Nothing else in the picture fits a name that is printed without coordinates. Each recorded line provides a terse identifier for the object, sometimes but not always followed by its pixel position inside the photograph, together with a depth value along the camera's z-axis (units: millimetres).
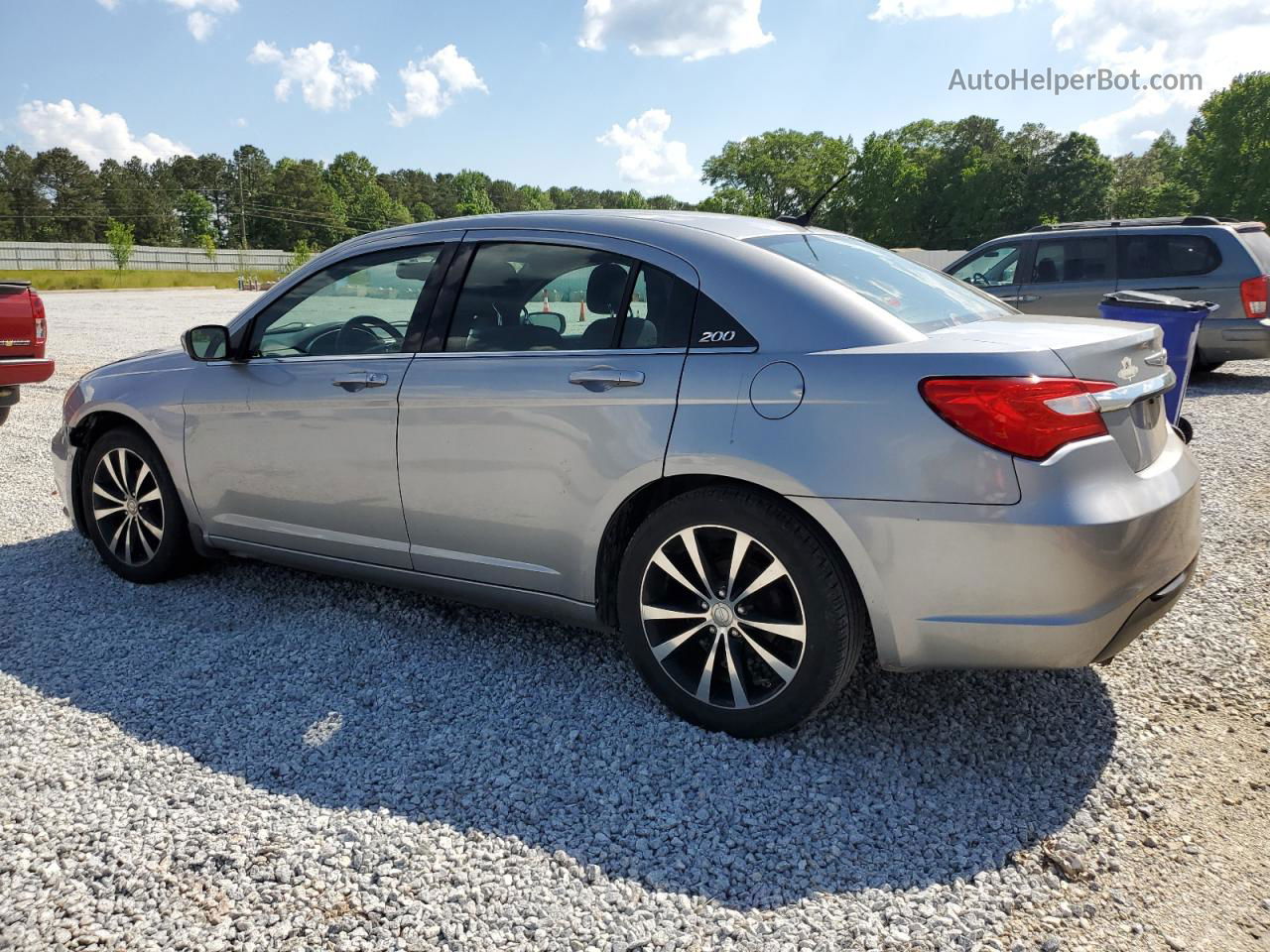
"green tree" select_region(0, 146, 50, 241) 101938
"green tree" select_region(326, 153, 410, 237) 125938
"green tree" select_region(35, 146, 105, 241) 103562
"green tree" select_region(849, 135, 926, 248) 94000
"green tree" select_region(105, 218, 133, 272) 67938
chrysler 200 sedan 2662
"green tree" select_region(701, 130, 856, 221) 107562
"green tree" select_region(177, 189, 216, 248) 111438
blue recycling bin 6082
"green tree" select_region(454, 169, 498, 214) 134250
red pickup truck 8195
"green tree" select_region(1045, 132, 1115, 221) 79938
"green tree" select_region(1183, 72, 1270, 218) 68188
